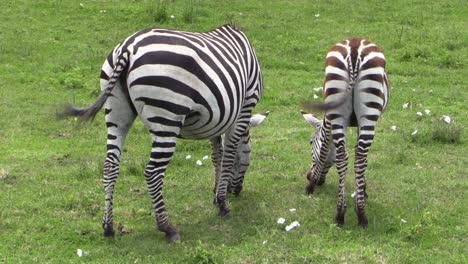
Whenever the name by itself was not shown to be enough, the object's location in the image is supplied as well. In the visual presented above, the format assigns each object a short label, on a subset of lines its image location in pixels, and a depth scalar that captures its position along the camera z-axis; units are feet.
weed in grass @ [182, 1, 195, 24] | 109.09
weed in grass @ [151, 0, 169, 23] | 108.78
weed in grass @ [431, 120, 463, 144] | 67.87
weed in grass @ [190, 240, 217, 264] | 42.29
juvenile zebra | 46.65
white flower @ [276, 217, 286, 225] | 48.77
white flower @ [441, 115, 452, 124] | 71.86
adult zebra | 42.04
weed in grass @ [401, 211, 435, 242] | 46.19
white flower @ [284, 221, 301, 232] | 48.21
